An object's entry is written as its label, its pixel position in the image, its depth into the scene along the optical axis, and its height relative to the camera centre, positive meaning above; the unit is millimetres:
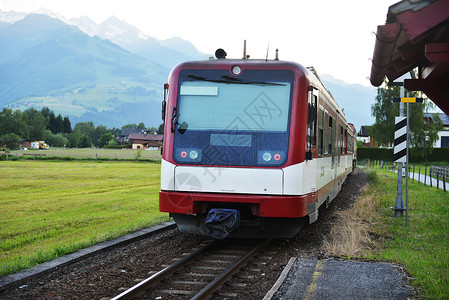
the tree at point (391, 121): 55344 +3631
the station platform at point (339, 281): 5785 -1644
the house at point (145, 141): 176000 +1724
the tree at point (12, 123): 138375 +5337
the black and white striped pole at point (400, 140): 12141 +329
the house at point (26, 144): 149725 -584
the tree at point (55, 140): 159125 +1042
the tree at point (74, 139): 163500 +1317
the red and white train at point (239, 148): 8188 +17
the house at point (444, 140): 74688 +2250
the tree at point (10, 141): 104125 +142
